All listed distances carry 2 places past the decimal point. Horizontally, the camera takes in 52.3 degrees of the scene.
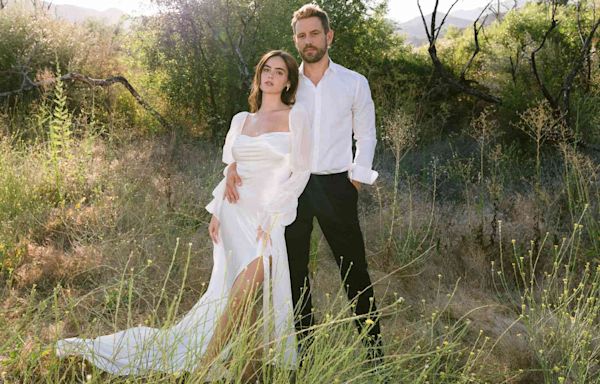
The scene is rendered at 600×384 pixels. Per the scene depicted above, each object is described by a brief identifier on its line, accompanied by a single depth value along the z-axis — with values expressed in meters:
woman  3.19
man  3.29
